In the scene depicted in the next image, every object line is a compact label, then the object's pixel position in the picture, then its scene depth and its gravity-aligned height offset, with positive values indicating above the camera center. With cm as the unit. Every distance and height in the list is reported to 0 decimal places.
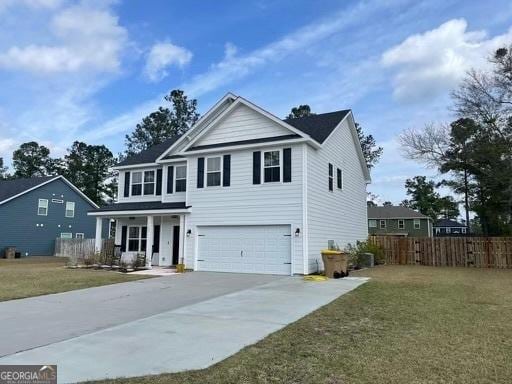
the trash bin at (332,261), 1428 -85
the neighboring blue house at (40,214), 2894 +179
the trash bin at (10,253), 2772 -122
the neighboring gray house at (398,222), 4972 +217
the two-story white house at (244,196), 1537 +185
